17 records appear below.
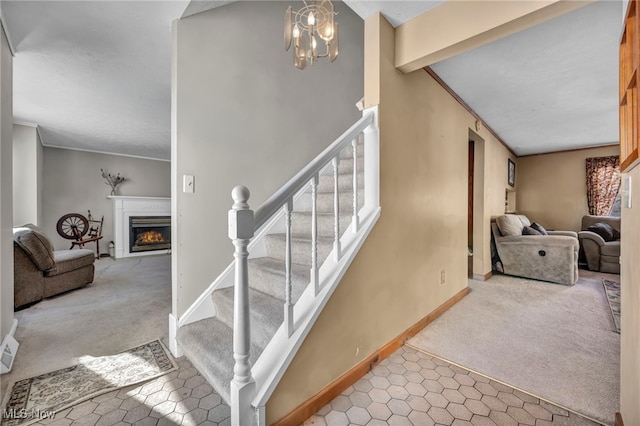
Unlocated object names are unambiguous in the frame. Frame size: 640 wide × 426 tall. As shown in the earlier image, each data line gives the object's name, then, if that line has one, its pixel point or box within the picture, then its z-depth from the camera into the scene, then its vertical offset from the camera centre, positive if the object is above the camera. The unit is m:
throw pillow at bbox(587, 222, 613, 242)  4.48 -0.33
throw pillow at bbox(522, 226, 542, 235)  4.09 -0.31
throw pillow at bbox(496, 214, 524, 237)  3.90 -0.22
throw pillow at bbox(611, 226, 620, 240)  4.56 -0.41
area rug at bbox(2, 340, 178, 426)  1.35 -0.98
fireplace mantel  5.79 +0.00
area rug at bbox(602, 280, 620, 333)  2.47 -0.96
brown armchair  2.71 -0.61
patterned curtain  5.00 +0.50
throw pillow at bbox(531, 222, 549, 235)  4.32 -0.30
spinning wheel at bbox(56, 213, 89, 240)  5.46 -0.28
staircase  1.09 -0.43
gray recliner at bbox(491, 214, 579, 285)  3.47 -0.57
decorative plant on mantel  5.99 +0.72
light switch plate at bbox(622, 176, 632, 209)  1.05 +0.07
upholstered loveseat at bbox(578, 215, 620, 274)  4.12 -0.57
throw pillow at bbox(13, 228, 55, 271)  2.71 -0.35
